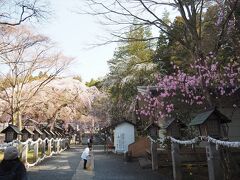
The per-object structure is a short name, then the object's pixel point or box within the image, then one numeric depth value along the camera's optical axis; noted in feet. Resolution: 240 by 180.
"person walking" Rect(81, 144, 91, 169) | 31.20
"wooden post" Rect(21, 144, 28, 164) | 30.44
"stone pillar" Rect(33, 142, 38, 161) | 35.85
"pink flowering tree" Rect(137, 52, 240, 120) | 26.33
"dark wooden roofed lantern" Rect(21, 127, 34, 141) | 33.95
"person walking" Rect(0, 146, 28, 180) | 9.90
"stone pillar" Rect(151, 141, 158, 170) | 28.17
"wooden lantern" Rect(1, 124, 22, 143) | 26.62
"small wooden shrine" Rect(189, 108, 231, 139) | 15.55
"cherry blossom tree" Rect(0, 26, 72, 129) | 39.96
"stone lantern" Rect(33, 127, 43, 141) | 39.42
